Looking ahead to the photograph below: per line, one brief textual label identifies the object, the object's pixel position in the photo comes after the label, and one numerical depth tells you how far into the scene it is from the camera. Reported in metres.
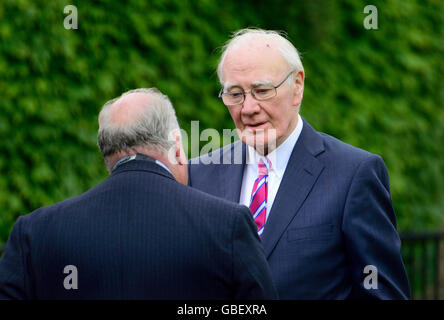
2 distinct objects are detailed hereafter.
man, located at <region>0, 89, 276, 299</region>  4.18
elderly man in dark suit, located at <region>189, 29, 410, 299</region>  5.27
